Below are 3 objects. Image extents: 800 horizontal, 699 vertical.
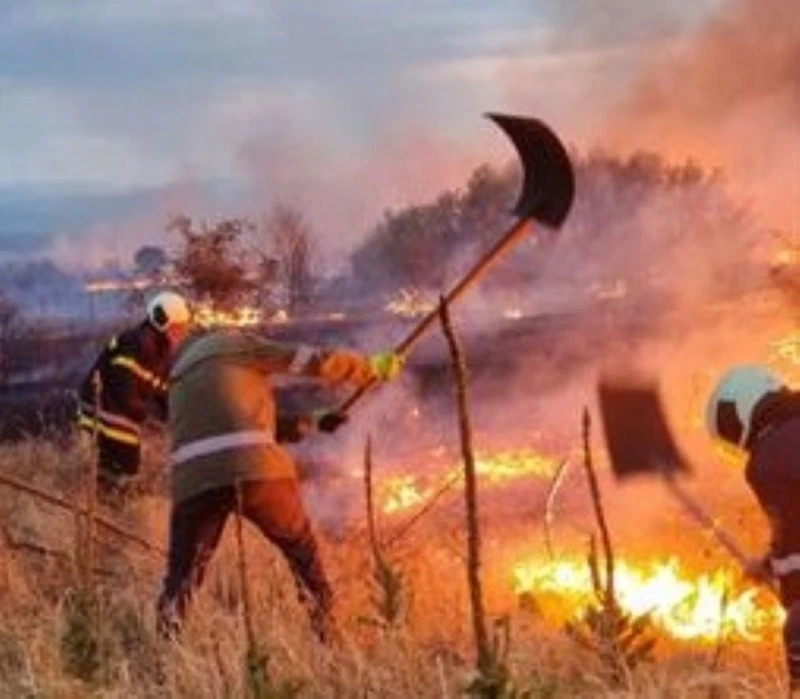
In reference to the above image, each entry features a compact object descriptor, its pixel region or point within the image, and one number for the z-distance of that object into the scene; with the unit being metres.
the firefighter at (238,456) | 9.27
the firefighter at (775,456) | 7.20
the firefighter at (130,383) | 12.03
